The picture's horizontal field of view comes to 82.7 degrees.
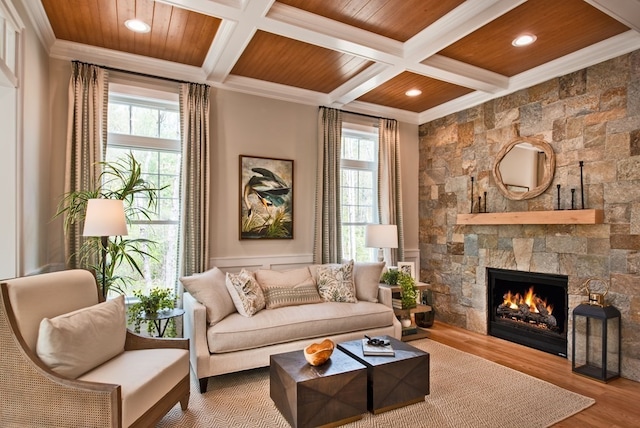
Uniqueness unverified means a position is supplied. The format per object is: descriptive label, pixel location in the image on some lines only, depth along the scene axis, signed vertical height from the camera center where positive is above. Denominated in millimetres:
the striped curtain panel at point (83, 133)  3293 +769
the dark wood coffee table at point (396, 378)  2533 -1145
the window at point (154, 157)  3689 +619
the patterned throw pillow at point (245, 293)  3273 -705
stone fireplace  3221 +283
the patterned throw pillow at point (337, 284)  3789 -703
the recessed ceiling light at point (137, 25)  2972 +1593
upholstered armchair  1814 -838
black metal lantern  3152 -1135
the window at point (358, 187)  5043 +441
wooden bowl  2475 -930
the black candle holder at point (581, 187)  3531 +306
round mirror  3848 +569
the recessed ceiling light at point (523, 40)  3154 +1584
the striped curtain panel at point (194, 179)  3775 +393
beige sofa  2943 -943
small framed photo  4812 -652
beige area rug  2453 -1376
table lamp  4453 -234
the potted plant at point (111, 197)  3139 +87
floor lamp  2752 -14
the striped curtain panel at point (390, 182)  5047 +499
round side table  3070 -850
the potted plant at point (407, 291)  4254 -858
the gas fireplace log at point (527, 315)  3875 -1090
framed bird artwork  4199 +232
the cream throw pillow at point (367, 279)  3945 -679
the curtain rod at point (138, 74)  3500 +1442
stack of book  2670 -984
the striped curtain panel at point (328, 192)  4559 +326
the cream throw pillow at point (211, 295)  3094 -680
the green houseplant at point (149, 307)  3150 -795
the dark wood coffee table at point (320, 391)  2270 -1127
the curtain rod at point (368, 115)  4918 +1421
